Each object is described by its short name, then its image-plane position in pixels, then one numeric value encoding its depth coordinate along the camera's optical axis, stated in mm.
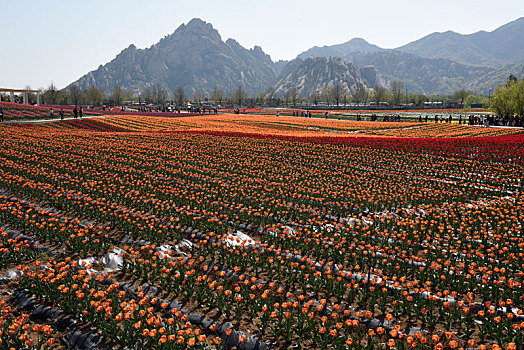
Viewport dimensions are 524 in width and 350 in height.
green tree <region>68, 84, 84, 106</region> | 149000
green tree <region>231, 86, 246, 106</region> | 178000
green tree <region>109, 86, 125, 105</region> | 186138
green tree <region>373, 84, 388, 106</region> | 156350
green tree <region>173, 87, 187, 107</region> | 187125
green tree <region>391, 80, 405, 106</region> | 168025
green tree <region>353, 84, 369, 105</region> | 188775
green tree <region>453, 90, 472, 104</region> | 190150
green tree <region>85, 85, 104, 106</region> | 161125
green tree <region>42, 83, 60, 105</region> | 143750
